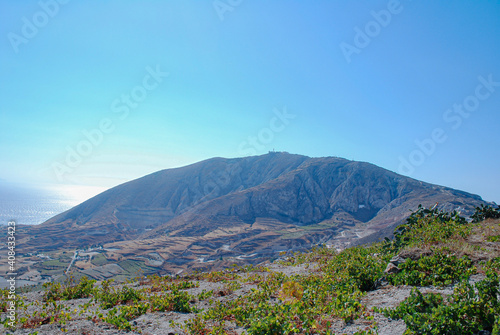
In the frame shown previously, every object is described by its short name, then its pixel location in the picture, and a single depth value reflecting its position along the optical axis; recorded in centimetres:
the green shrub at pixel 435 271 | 561
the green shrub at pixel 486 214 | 1127
